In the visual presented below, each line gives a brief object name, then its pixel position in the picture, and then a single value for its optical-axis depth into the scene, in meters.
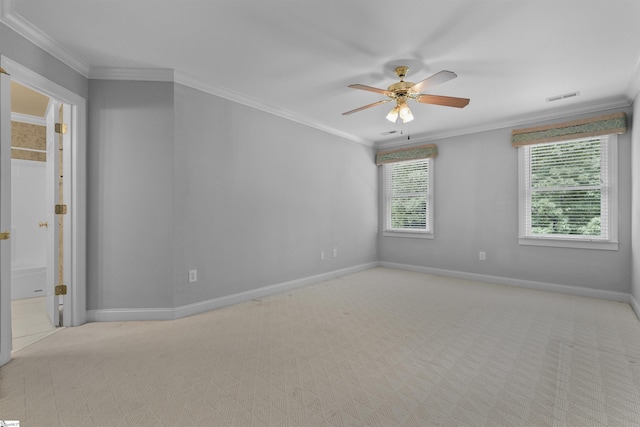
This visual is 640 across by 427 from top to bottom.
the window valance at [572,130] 3.72
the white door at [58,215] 2.89
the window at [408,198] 5.48
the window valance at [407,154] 5.34
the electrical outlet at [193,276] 3.20
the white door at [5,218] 2.13
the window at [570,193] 3.86
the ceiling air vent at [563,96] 3.59
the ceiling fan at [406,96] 2.71
